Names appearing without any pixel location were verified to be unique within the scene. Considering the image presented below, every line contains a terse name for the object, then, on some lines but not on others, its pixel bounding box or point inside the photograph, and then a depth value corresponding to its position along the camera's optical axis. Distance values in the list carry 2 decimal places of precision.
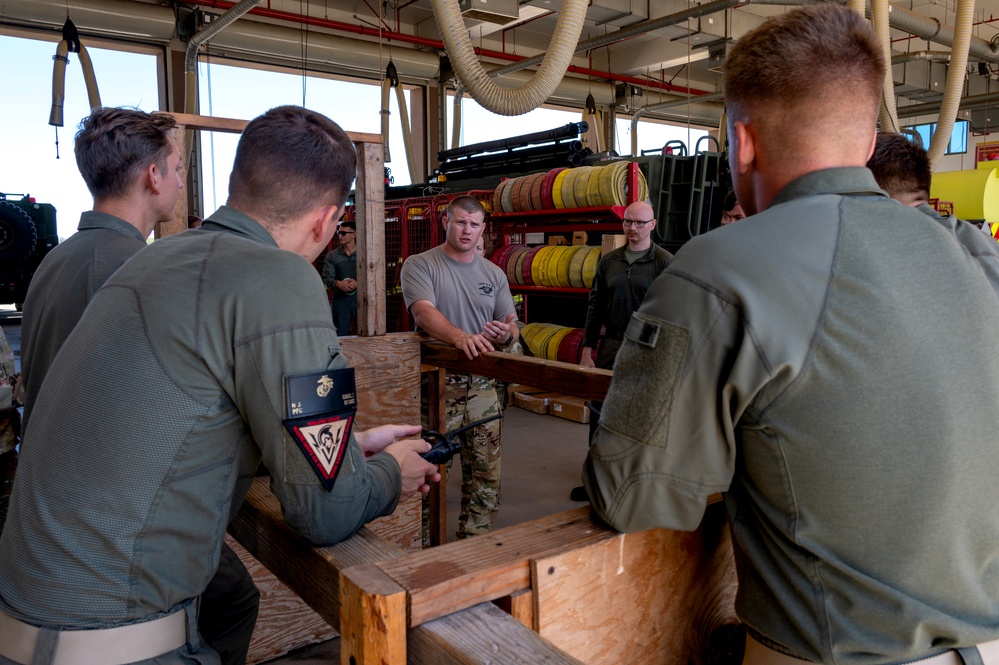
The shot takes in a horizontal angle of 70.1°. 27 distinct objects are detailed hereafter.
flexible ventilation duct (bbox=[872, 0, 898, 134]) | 3.83
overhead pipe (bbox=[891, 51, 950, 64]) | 10.38
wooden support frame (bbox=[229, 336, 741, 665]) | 0.91
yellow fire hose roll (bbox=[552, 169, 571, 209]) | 7.36
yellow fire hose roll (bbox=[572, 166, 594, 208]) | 7.08
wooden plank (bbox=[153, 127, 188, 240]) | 2.52
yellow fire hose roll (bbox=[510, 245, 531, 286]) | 7.99
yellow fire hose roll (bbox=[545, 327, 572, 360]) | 7.62
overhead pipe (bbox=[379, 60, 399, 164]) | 8.84
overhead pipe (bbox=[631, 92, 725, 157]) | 13.09
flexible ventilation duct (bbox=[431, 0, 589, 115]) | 2.49
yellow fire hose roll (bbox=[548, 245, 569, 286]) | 7.54
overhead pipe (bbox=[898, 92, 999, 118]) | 12.54
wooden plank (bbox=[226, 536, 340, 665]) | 2.93
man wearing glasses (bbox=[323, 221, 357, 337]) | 8.00
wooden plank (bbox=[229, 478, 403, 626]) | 1.15
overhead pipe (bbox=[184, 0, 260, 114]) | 7.68
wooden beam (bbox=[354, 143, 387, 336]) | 2.88
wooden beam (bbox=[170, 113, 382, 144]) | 2.66
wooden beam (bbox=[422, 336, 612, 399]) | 2.34
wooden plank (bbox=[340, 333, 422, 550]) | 3.03
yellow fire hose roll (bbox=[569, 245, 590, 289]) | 7.30
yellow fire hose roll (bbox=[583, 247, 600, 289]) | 7.17
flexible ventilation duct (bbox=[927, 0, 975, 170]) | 4.38
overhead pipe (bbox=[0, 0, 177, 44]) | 7.64
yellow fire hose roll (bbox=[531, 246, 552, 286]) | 7.66
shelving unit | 7.54
